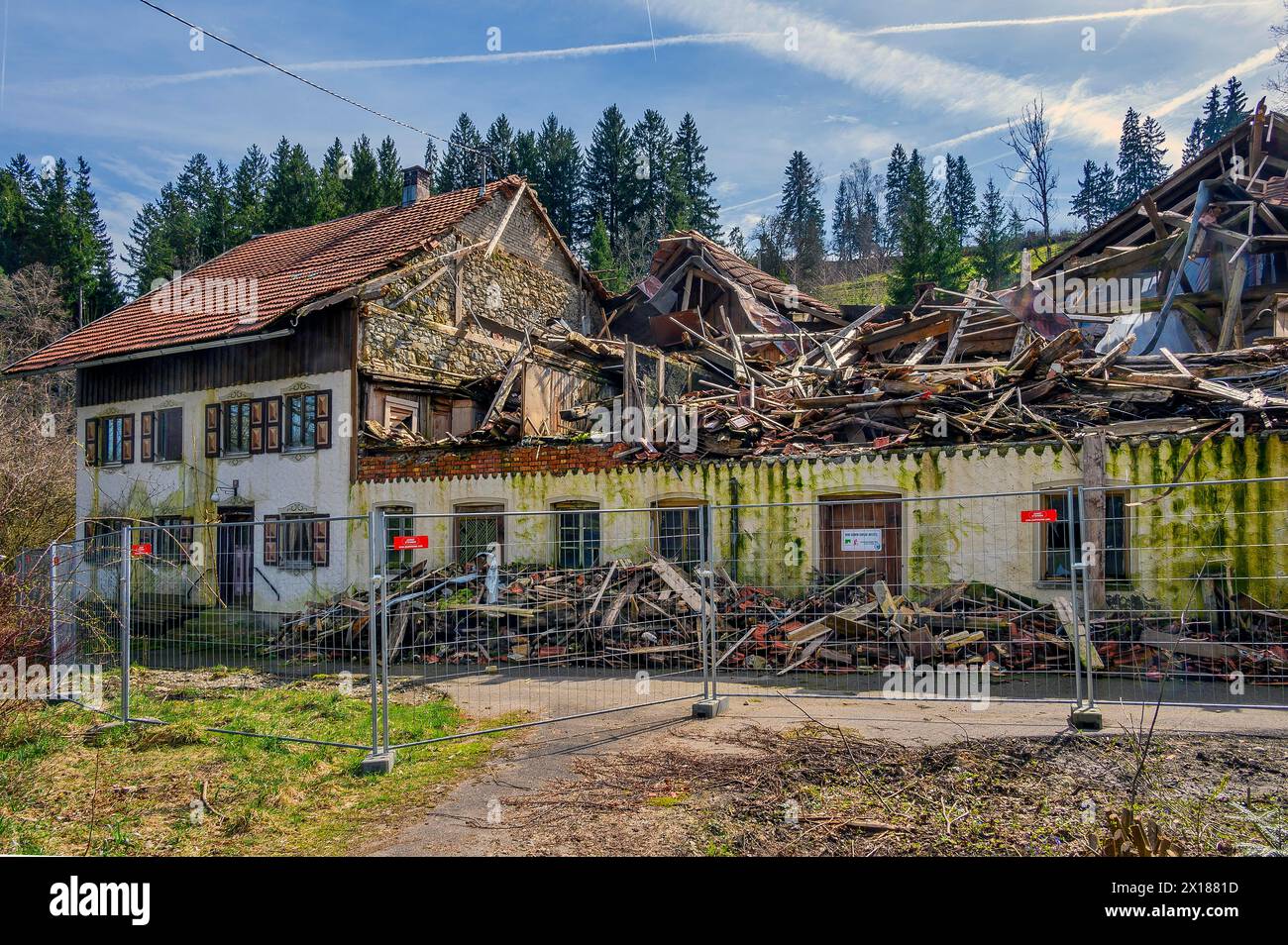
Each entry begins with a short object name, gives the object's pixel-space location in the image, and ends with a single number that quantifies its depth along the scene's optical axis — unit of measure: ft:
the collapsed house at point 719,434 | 37.81
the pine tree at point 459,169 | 197.47
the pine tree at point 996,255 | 155.43
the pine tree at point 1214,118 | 238.07
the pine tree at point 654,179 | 188.95
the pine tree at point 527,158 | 195.52
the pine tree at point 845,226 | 275.39
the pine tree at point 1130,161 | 239.30
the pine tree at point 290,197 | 168.86
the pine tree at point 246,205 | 168.25
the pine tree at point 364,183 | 169.78
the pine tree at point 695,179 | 197.06
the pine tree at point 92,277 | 154.20
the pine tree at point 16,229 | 158.20
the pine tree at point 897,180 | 261.24
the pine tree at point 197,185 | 212.23
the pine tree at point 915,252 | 126.72
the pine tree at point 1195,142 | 237.86
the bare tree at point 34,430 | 49.45
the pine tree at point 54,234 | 156.25
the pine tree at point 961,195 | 256.93
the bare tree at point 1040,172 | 140.05
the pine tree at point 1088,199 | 243.42
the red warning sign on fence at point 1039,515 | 24.59
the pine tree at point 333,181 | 165.48
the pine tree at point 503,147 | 199.00
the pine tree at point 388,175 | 171.83
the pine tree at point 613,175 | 193.88
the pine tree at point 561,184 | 195.72
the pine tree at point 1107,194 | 241.76
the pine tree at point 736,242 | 214.44
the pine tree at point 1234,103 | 238.27
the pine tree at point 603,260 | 148.46
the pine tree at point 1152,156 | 232.53
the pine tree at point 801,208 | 233.96
